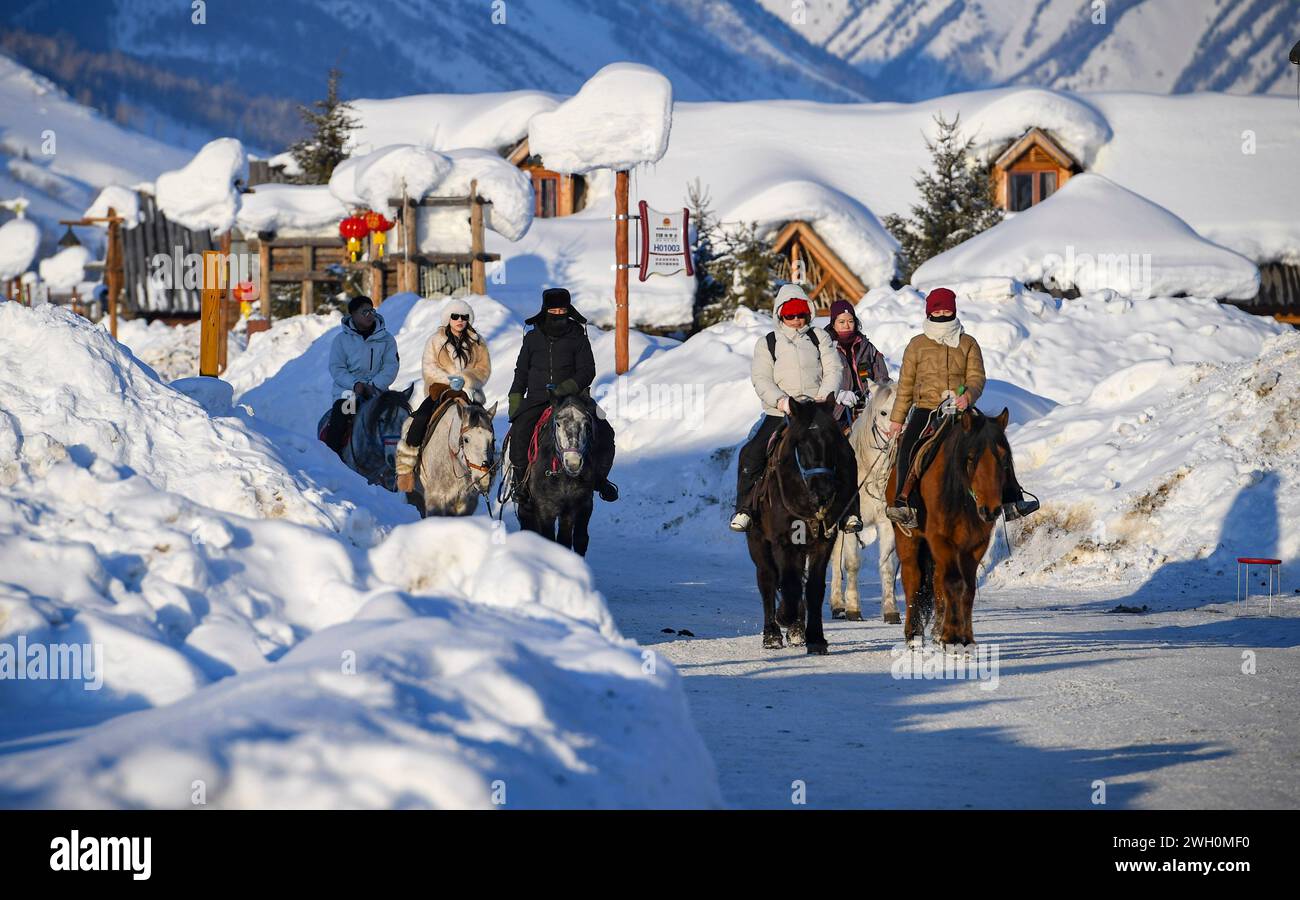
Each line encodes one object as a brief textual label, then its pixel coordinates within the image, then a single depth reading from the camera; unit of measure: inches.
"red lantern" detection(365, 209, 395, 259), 1413.6
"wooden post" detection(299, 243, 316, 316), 1640.0
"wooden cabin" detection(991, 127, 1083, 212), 1895.9
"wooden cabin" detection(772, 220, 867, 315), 1755.7
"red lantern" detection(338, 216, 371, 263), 1418.6
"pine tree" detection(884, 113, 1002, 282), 1754.4
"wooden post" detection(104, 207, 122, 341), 1988.2
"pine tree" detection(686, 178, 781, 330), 1574.8
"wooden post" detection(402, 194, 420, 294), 1406.3
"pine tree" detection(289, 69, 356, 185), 1978.3
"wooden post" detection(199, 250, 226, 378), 936.9
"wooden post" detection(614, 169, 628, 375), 1167.6
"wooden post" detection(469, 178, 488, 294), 1411.2
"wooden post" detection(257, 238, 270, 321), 1660.9
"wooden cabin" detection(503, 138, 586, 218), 1957.4
